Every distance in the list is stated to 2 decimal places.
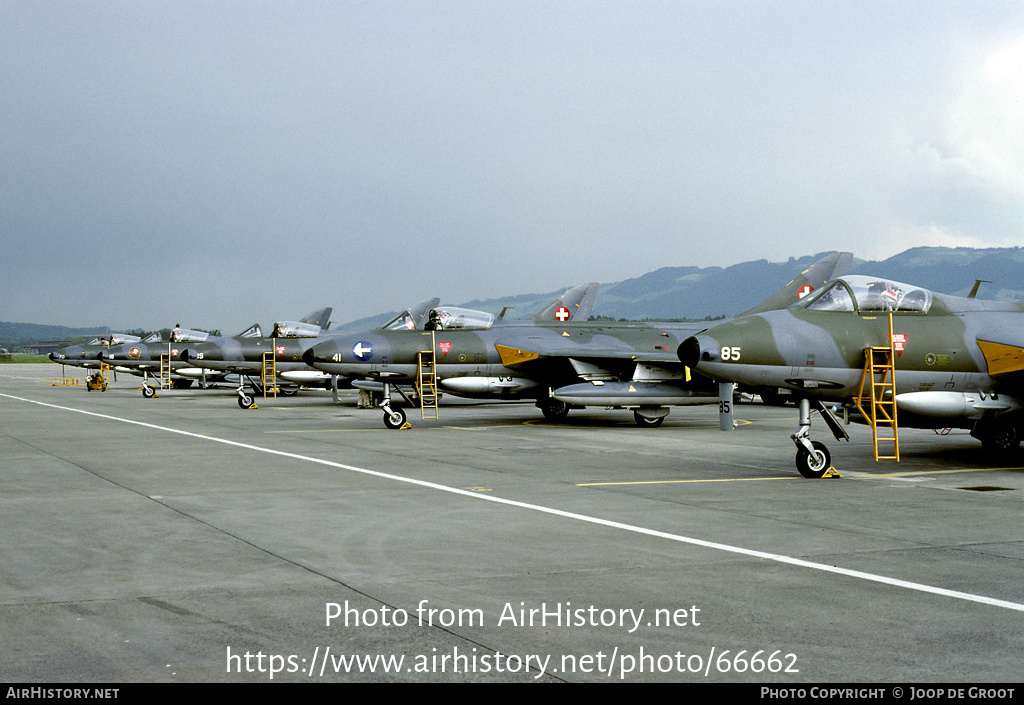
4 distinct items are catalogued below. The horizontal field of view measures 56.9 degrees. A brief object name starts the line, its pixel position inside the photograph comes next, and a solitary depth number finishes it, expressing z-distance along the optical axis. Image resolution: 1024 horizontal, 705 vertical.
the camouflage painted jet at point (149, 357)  36.88
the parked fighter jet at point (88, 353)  42.84
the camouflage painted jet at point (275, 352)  30.28
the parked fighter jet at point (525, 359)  20.61
